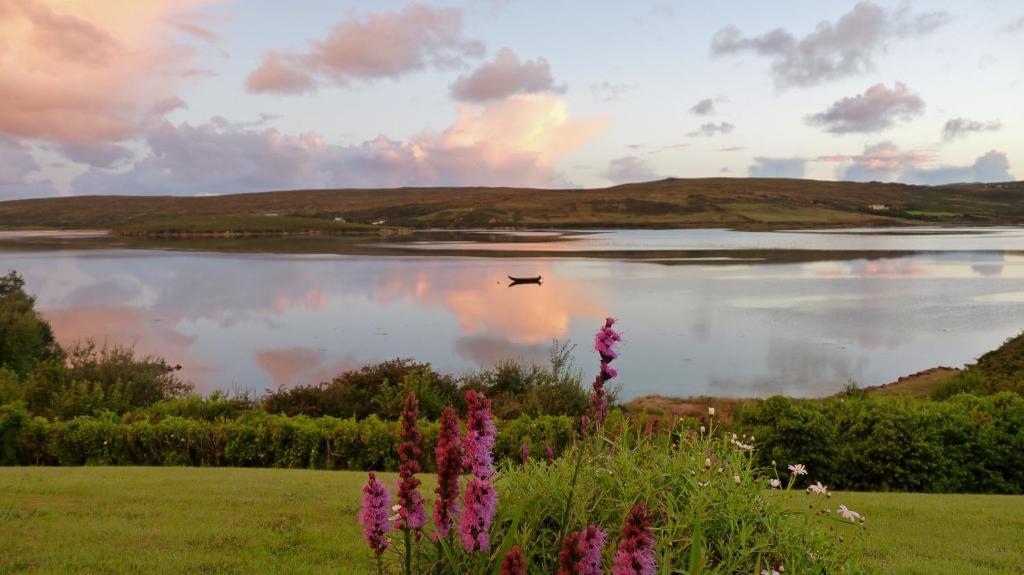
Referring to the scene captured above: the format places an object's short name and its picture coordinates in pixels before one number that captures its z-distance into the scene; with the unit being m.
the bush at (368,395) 12.69
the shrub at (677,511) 4.03
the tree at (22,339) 19.84
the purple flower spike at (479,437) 2.93
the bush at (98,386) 12.27
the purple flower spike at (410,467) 2.84
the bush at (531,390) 12.67
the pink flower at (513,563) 2.12
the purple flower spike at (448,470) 2.82
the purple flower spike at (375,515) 3.00
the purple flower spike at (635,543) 2.21
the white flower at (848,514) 4.14
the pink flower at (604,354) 3.02
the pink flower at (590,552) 2.37
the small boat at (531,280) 41.00
